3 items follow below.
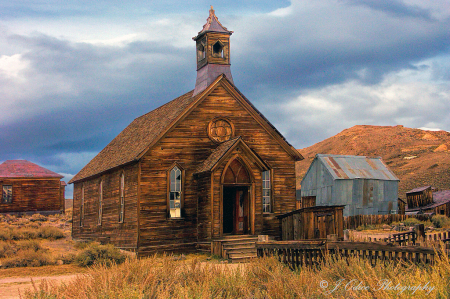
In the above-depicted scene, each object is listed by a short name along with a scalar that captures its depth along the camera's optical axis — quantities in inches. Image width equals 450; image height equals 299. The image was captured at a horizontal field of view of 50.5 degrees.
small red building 1796.3
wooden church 801.6
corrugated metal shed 1464.1
